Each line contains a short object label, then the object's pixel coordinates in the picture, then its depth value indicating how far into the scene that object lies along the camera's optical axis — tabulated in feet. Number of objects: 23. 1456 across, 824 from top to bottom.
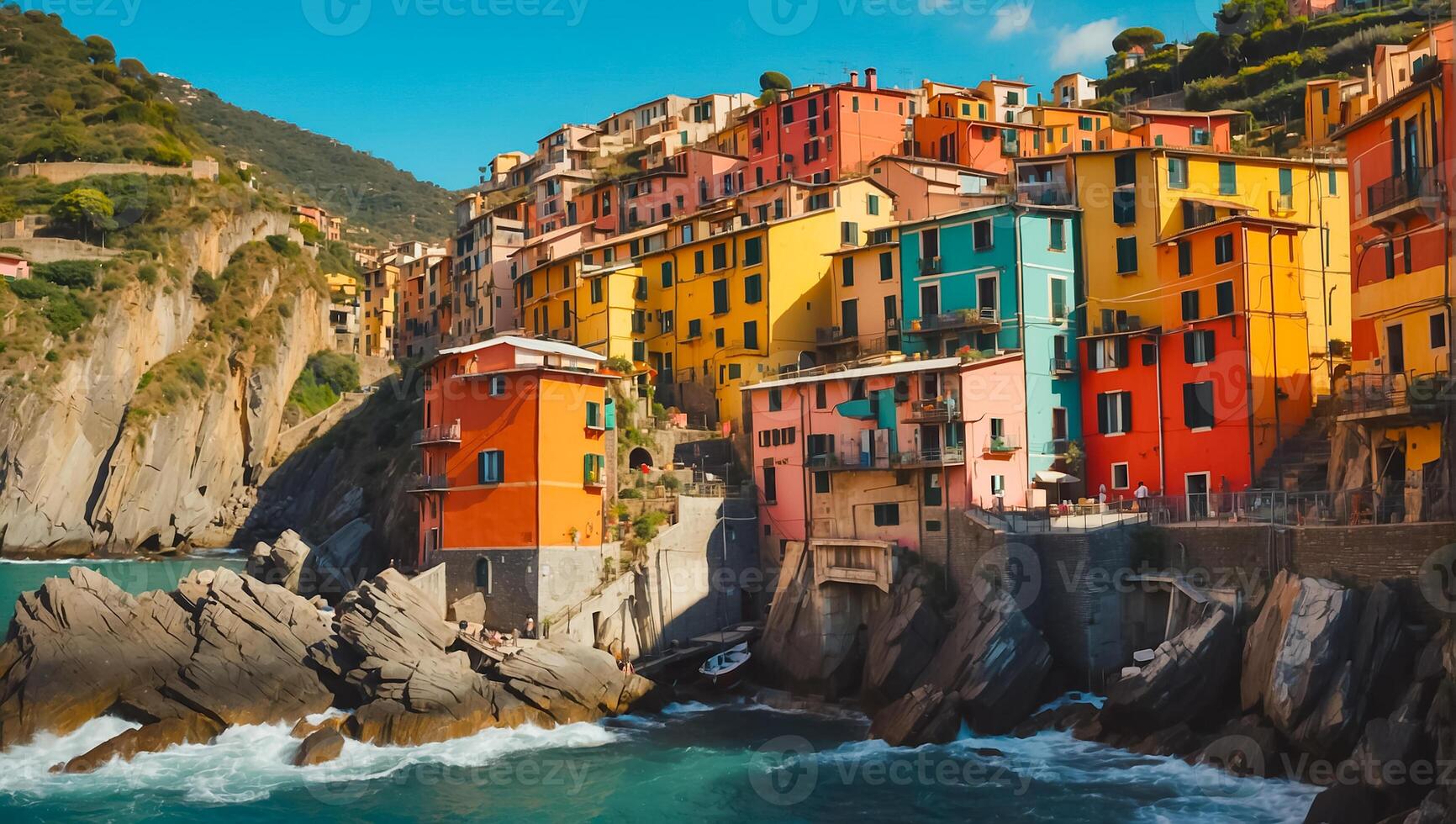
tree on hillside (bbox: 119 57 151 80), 517.51
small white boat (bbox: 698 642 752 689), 177.68
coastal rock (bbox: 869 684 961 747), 150.41
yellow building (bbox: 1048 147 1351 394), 189.06
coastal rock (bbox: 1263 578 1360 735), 128.77
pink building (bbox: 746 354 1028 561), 177.58
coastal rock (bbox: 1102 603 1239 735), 141.08
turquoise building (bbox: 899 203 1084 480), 188.34
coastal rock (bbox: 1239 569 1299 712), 136.05
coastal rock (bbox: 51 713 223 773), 146.72
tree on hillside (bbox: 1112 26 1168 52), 440.45
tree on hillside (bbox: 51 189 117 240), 360.69
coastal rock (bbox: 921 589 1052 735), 153.17
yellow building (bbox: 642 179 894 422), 223.30
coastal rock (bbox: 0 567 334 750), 158.20
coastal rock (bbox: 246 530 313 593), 224.33
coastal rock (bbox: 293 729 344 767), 148.77
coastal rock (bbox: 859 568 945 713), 163.12
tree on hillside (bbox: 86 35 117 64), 503.20
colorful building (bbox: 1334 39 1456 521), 137.08
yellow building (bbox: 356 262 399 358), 457.68
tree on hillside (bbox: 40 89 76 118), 441.68
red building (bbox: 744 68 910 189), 280.31
